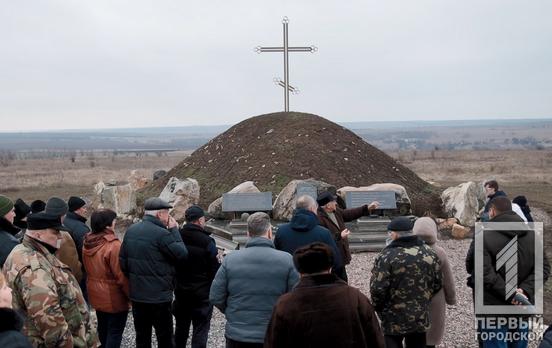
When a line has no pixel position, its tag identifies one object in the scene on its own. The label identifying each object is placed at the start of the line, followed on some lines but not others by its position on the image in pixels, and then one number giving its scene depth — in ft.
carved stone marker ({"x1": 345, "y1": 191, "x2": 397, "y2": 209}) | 44.58
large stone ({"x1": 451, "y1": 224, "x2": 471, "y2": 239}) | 44.88
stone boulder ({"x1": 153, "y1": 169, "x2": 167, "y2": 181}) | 69.59
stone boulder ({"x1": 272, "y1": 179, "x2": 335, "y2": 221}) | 45.39
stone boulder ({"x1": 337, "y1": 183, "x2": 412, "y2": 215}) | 46.68
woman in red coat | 19.42
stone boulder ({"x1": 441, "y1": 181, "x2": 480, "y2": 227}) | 48.06
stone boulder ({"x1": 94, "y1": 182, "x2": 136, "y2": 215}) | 52.60
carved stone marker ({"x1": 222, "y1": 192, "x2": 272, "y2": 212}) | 45.60
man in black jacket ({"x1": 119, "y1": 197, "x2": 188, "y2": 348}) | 18.97
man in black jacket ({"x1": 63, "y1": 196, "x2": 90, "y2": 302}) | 21.83
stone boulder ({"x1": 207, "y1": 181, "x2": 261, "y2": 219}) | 47.52
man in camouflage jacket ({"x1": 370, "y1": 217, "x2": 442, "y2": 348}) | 16.43
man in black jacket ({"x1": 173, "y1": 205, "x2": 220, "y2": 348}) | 19.69
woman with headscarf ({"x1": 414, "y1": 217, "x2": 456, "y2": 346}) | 17.94
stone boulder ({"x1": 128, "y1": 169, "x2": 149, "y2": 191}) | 67.21
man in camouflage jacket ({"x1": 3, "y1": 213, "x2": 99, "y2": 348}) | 13.76
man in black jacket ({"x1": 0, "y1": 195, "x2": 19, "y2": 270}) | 17.51
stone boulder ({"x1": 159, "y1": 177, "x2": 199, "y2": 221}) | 48.55
